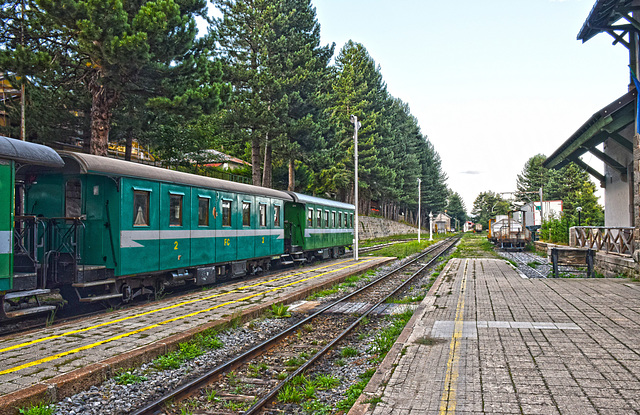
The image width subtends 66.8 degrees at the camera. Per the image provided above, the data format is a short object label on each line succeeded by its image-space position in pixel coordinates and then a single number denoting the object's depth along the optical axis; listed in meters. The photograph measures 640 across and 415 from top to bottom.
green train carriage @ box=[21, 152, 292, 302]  9.42
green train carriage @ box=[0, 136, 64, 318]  7.48
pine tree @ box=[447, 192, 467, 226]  151.00
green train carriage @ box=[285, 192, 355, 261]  19.69
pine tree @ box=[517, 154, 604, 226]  56.50
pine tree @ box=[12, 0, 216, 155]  13.71
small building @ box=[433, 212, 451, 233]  110.87
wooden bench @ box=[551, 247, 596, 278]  15.43
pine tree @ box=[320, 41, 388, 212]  45.66
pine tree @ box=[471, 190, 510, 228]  141.40
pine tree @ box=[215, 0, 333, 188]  25.95
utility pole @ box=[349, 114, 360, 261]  23.50
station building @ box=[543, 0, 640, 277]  14.02
